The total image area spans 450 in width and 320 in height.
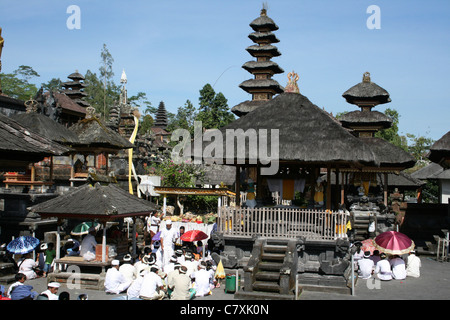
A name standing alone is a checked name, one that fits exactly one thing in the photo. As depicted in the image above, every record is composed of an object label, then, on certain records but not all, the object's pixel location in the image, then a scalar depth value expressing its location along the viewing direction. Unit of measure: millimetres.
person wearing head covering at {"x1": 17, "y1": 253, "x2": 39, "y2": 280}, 15734
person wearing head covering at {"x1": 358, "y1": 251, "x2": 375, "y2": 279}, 16859
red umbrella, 17547
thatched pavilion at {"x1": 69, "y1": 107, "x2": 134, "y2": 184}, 26391
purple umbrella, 19031
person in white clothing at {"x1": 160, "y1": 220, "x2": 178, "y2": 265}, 18094
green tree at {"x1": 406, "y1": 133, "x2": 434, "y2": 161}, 57062
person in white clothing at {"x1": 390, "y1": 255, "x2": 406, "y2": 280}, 16844
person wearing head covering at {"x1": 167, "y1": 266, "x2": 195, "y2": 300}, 13312
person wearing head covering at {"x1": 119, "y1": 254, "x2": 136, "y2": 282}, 14414
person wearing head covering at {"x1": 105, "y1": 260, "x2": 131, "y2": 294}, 14156
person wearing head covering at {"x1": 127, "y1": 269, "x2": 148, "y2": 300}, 13256
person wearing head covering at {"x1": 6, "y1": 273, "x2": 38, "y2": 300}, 10961
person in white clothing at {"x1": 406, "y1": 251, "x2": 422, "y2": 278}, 17406
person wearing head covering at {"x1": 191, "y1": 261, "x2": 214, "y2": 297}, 14203
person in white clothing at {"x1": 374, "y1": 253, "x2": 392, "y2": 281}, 16625
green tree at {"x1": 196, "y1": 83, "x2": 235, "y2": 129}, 54250
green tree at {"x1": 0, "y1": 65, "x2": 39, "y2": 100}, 60241
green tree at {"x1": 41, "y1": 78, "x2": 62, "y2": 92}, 86088
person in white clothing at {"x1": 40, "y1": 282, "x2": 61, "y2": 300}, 10780
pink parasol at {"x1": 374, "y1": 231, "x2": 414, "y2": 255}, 16391
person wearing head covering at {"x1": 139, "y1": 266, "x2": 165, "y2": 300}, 12930
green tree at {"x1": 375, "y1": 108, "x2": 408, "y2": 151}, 54497
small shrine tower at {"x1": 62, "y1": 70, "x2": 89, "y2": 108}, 56562
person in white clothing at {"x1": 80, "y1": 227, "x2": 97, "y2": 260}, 15543
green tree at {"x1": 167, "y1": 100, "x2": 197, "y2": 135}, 64556
